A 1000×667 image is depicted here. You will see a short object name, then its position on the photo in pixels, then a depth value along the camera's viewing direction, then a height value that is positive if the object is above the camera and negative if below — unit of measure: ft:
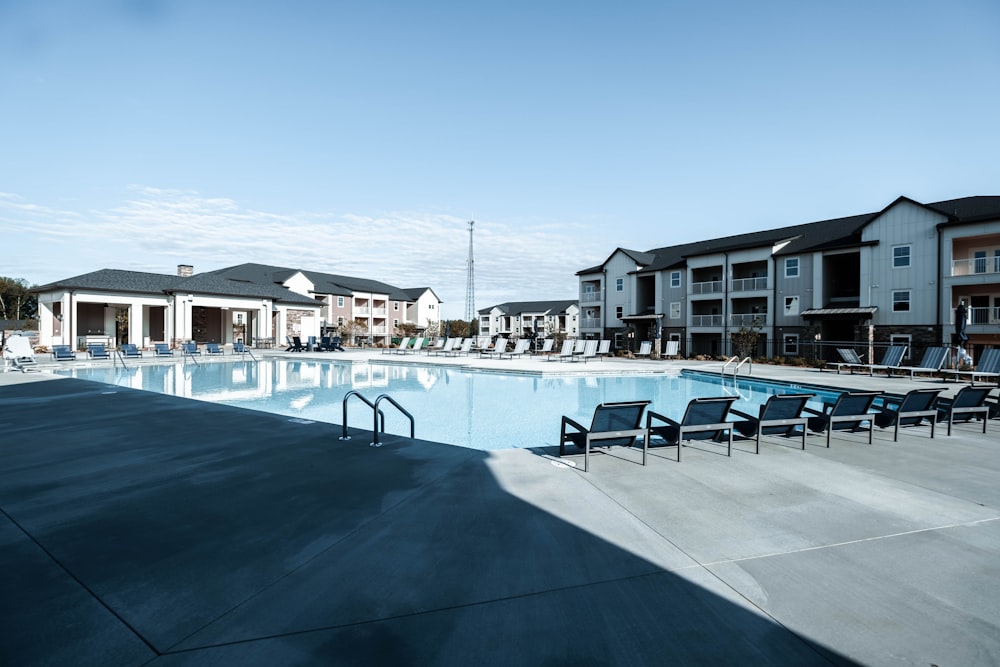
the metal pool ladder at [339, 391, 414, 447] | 21.40 -4.69
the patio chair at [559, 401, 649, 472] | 19.15 -4.11
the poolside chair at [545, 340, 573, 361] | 86.95 -4.56
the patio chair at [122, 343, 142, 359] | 76.86 -4.13
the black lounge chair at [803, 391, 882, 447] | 23.54 -4.32
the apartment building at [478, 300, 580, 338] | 231.91 +4.46
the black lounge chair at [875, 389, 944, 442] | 24.89 -4.35
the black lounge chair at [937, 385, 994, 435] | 26.53 -4.36
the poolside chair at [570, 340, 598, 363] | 87.81 -4.34
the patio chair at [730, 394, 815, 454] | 22.02 -4.24
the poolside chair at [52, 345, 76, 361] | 69.41 -4.06
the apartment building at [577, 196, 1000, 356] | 75.25 +8.26
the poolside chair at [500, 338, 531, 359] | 94.27 -4.11
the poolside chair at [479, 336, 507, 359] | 90.22 -4.33
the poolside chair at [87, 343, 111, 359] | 70.23 -3.93
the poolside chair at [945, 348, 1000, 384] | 49.32 -4.16
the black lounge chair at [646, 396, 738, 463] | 20.94 -4.19
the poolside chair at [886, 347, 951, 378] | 55.36 -3.94
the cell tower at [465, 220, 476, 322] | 180.75 +13.43
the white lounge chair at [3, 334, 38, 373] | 60.90 -3.25
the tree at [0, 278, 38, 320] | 184.58 +9.61
